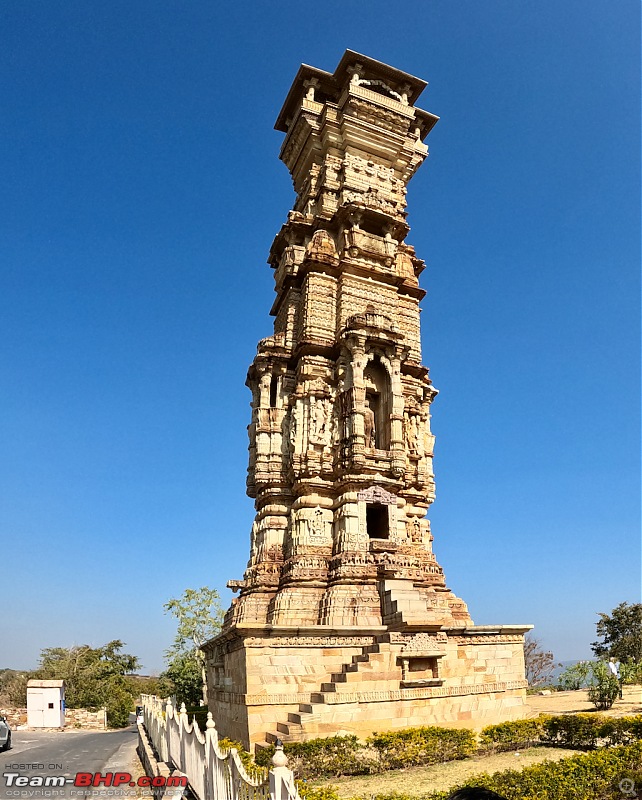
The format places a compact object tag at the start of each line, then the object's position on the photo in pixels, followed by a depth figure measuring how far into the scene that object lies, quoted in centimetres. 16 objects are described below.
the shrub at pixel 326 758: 1014
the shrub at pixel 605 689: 1772
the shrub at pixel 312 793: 676
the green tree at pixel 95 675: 4006
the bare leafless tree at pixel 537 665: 4691
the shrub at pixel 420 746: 1105
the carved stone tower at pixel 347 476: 1320
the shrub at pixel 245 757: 690
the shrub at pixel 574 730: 1223
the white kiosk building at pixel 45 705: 3178
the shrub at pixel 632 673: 2443
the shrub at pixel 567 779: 803
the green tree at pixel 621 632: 4141
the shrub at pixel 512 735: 1238
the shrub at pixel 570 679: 2578
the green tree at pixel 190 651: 3175
